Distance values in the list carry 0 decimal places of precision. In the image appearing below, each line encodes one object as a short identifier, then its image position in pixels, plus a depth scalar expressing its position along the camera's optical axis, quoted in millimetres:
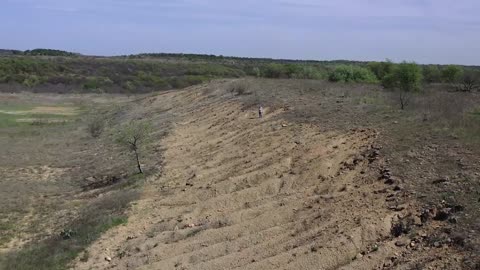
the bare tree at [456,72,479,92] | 45772
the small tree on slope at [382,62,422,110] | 32188
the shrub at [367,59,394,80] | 52806
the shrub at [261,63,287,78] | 65812
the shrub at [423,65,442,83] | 59219
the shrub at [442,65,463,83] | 53659
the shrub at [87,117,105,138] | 37456
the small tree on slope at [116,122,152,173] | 23309
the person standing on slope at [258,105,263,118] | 25556
